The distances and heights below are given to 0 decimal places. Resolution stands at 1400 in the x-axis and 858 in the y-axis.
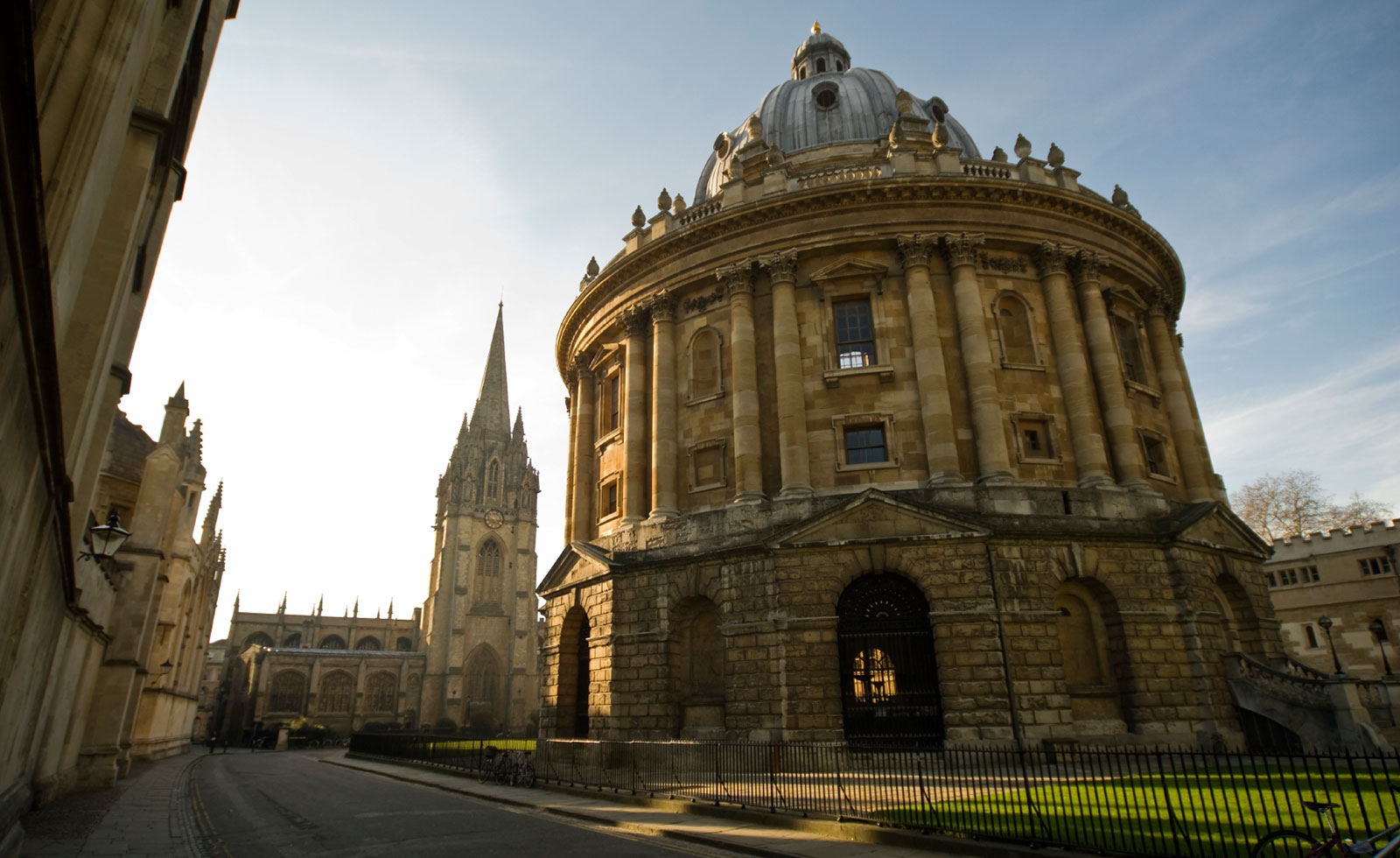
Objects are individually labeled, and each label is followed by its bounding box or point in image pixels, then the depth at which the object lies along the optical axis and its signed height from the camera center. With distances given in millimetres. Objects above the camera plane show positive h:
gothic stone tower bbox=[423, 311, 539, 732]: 76812 +12342
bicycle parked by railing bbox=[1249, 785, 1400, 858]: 5949 -1111
